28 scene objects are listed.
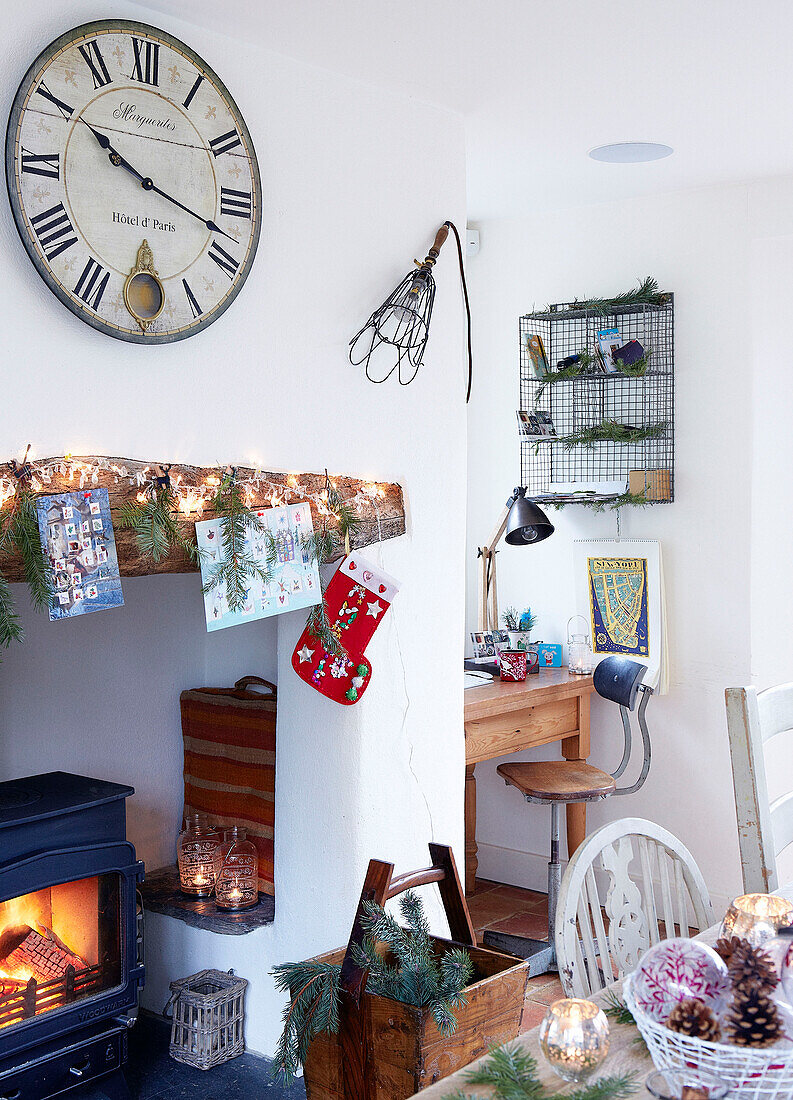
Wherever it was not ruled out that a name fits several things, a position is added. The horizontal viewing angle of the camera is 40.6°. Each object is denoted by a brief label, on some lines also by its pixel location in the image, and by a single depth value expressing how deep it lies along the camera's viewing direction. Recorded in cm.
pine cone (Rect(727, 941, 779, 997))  111
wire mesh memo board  379
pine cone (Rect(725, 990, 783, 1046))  108
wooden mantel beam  196
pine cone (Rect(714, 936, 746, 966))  119
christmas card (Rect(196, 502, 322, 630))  221
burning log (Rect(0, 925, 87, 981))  241
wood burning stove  233
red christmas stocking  253
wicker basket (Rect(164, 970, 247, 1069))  271
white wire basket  106
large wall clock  195
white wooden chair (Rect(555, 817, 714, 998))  160
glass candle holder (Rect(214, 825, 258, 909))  289
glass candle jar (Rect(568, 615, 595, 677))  390
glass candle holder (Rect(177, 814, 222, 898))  298
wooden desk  342
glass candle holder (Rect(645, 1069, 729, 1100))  109
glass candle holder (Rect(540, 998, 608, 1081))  116
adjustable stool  331
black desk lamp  367
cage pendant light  262
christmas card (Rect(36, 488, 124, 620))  191
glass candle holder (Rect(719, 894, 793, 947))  148
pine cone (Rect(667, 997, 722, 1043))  109
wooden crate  204
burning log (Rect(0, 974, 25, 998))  235
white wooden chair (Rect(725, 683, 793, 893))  200
